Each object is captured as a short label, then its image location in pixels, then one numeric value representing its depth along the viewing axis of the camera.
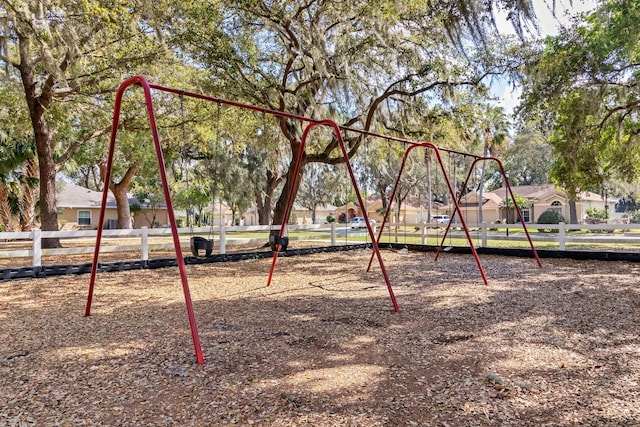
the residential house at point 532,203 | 28.62
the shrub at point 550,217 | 22.39
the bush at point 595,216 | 27.10
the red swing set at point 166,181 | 2.92
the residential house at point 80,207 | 22.84
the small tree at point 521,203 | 26.89
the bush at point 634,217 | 25.89
